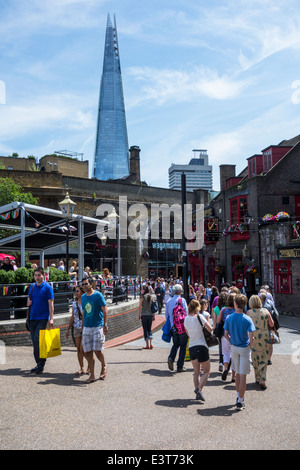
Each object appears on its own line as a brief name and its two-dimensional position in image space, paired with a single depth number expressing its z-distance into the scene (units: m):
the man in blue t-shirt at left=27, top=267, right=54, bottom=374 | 7.92
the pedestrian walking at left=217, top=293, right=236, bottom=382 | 8.47
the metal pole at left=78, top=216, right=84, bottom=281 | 16.94
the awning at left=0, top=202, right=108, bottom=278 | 14.70
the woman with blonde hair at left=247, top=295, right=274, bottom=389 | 7.81
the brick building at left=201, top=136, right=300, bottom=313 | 22.97
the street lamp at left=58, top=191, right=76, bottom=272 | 15.34
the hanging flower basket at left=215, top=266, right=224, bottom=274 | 29.64
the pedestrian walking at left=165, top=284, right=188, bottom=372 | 8.95
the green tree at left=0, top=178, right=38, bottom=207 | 35.09
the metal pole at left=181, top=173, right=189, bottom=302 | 11.08
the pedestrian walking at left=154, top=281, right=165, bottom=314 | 23.65
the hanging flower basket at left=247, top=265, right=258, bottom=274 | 25.36
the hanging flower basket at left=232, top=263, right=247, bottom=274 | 26.48
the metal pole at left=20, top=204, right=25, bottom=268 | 14.01
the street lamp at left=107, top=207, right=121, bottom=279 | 19.90
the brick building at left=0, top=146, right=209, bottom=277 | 40.72
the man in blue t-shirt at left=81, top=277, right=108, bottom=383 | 7.62
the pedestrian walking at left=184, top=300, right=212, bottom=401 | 6.95
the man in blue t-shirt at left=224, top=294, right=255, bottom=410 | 6.50
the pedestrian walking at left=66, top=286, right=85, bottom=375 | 8.36
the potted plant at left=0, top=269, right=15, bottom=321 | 10.41
